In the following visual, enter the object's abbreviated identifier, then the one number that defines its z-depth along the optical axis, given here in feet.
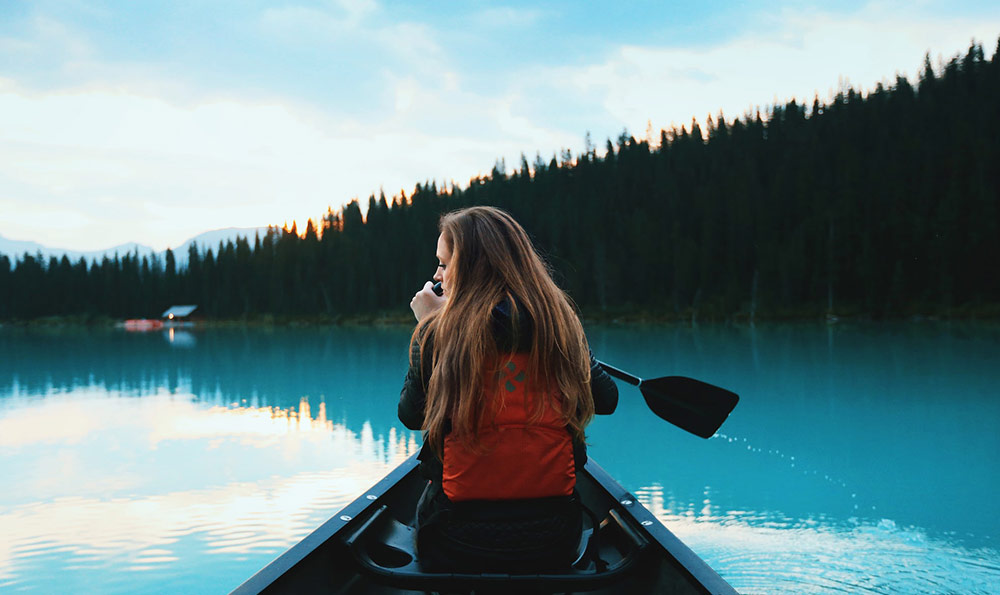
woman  5.99
